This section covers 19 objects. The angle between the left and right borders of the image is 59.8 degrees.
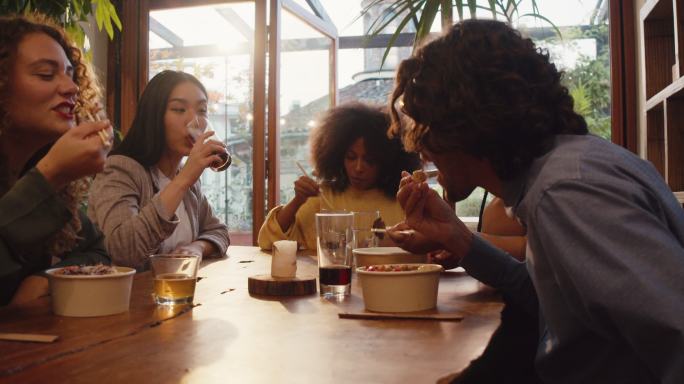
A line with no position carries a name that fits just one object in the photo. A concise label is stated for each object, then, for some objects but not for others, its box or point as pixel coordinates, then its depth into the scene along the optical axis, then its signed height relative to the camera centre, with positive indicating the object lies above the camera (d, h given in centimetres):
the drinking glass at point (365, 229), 173 -10
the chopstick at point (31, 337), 88 -21
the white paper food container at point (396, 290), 111 -18
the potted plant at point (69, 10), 220 +78
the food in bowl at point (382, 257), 149 -15
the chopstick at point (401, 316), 106 -22
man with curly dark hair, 68 +1
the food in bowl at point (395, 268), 118 -15
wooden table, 71 -21
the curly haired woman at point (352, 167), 274 +14
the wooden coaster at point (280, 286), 132 -20
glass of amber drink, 120 -17
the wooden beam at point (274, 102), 399 +63
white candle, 140 -15
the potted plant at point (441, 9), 262 +83
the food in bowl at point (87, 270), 113 -14
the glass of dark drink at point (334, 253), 133 -13
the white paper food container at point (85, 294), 107 -18
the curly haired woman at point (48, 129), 124 +17
